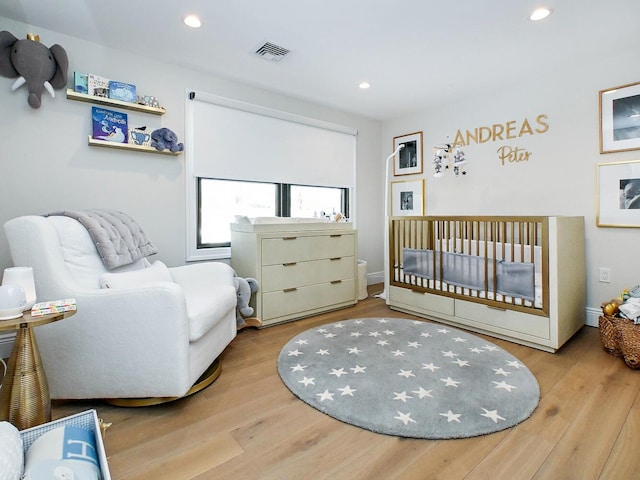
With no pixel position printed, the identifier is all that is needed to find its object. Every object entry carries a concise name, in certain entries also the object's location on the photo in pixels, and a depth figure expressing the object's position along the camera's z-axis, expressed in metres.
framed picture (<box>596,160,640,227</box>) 2.45
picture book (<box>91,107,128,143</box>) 2.35
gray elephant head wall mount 2.01
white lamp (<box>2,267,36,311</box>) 1.22
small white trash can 3.53
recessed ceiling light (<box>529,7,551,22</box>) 1.94
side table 1.19
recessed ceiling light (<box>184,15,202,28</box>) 2.03
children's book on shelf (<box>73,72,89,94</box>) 2.24
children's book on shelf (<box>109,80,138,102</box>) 2.37
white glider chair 1.48
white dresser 2.69
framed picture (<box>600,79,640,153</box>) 2.44
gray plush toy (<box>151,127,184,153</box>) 2.55
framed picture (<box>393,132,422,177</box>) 3.83
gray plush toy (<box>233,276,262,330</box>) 2.45
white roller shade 2.84
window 3.00
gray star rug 1.45
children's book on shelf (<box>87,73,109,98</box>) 2.29
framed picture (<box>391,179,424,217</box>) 3.84
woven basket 1.91
